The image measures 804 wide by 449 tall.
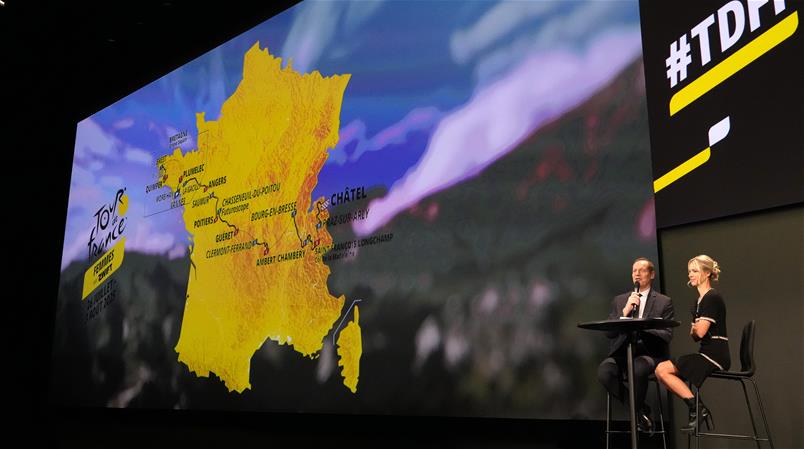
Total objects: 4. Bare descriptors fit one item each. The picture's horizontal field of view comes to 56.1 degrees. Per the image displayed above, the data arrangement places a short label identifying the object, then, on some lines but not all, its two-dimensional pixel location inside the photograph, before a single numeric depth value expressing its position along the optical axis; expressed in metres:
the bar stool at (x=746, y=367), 3.22
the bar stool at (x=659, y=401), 3.49
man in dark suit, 3.55
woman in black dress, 3.25
